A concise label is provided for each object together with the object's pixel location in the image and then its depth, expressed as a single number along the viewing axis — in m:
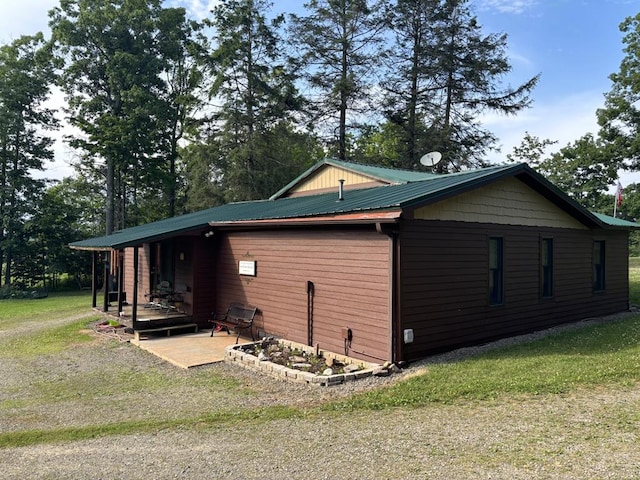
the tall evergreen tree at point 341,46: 23.39
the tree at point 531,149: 40.75
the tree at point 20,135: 25.92
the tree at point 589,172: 26.94
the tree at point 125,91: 27.15
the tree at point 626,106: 25.14
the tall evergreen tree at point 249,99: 24.73
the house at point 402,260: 7.67
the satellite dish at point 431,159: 12.25
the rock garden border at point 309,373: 6.91
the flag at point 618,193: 18.89
